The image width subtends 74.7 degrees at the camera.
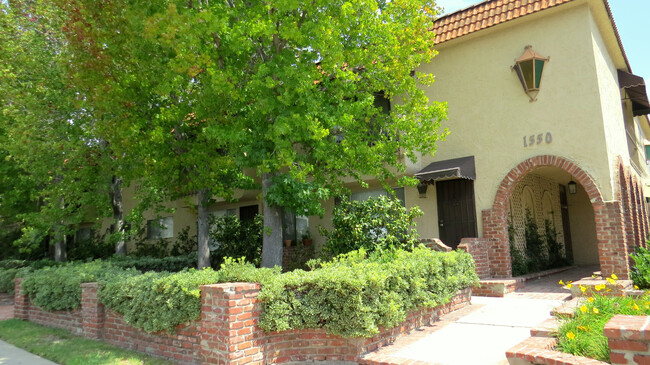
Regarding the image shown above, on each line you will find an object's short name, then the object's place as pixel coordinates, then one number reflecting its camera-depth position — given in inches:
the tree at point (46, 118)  453.4
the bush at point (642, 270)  320.8
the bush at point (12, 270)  463.0
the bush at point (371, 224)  372.2
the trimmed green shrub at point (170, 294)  221.0
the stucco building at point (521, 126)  379.6
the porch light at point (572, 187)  528.3
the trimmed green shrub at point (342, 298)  209.3
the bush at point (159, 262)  469.4
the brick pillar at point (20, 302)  358.6
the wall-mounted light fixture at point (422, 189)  456.9
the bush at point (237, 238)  530.0
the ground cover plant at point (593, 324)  162.7
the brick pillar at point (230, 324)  199.3
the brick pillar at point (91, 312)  276.2
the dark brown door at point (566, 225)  593.0
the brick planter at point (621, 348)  138.2
